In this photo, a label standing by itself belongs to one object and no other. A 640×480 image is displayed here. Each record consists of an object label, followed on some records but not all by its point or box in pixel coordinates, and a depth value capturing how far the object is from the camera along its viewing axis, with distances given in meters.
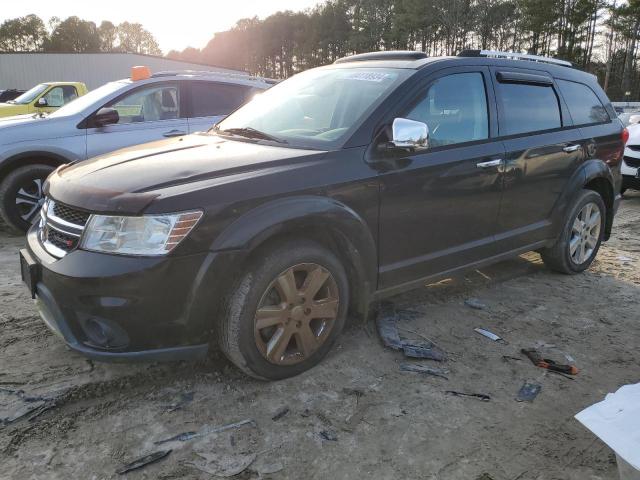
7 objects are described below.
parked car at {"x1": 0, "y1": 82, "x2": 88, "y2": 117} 12.25
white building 35.97
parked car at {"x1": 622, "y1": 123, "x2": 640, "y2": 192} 8.14
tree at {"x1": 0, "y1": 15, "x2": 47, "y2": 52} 94.44
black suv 2.38
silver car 5.51
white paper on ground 1.81
